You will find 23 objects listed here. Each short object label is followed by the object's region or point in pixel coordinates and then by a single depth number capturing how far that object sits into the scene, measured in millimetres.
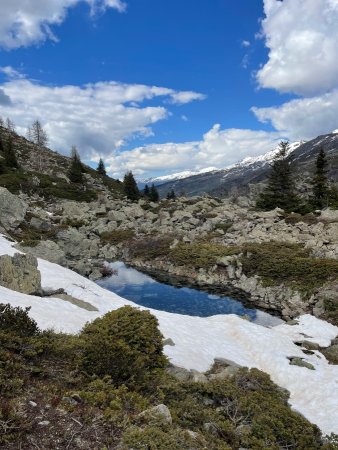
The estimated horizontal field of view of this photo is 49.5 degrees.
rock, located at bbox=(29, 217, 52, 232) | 45250
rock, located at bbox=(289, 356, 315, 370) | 17297
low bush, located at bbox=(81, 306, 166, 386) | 10039
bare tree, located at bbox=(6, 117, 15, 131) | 159500
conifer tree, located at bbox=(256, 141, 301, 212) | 63312
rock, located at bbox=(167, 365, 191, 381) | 13512
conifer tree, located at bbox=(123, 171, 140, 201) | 95000
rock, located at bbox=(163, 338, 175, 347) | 17236
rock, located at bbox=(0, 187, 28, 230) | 38719
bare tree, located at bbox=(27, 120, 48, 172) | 108606
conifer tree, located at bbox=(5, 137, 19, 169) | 84650
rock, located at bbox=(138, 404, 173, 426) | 7886
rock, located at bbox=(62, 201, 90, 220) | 63138
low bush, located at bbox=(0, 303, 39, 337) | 10617
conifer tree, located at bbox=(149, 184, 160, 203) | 108838
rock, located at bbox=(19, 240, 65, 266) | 29438
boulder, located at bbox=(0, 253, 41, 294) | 18922
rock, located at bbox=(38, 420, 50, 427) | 7211
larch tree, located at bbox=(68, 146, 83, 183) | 91750
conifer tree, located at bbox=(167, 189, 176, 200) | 137562
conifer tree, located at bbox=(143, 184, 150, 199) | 125688
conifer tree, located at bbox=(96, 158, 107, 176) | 125250
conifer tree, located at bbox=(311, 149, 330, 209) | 63562
